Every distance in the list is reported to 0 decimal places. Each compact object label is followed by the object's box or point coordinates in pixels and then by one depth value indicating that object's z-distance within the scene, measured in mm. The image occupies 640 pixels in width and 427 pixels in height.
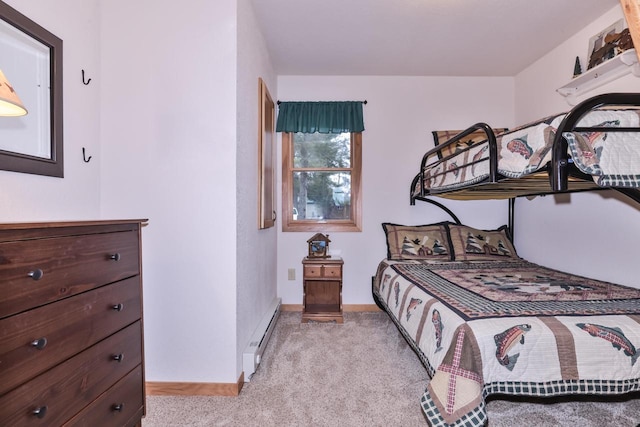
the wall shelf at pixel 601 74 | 2209
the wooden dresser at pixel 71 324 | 854
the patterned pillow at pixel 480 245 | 3213
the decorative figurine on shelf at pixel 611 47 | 2258
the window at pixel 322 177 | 3625
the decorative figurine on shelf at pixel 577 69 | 2665
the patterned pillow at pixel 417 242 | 3275
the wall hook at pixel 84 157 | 1742
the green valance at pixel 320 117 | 3457
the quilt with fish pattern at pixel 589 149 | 1283
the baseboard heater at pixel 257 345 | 2029
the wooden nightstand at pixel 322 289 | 3195
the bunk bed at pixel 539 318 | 1303
